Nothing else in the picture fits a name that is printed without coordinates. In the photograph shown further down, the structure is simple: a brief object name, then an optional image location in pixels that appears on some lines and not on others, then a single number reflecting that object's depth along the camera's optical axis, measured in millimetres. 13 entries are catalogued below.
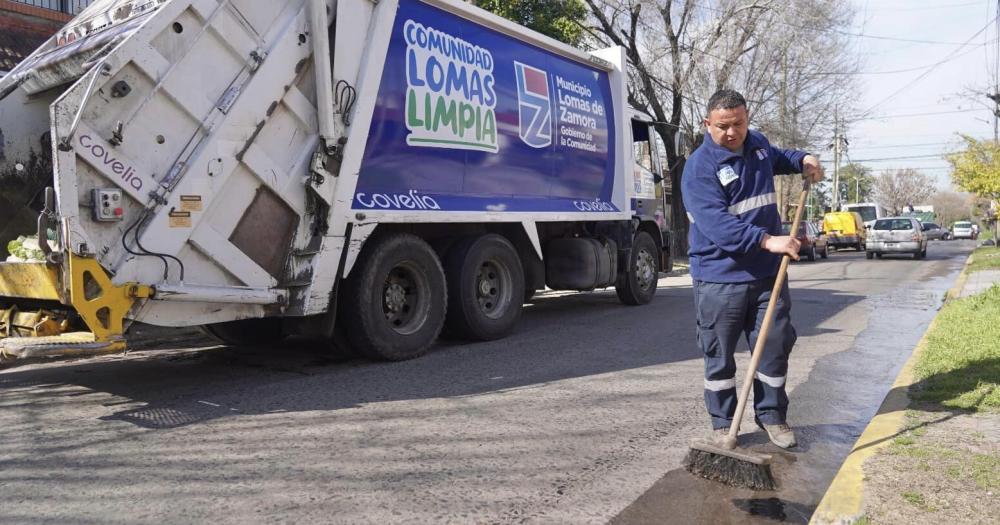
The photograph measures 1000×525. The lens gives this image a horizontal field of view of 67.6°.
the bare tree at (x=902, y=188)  93312
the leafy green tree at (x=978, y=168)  24703
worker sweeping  3926
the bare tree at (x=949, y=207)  105062
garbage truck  4812
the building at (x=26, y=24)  10789
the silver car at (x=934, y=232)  54306
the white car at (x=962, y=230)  62472
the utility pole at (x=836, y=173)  45831
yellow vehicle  33375
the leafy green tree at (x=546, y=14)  17359
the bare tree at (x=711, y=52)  21391
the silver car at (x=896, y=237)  25547
